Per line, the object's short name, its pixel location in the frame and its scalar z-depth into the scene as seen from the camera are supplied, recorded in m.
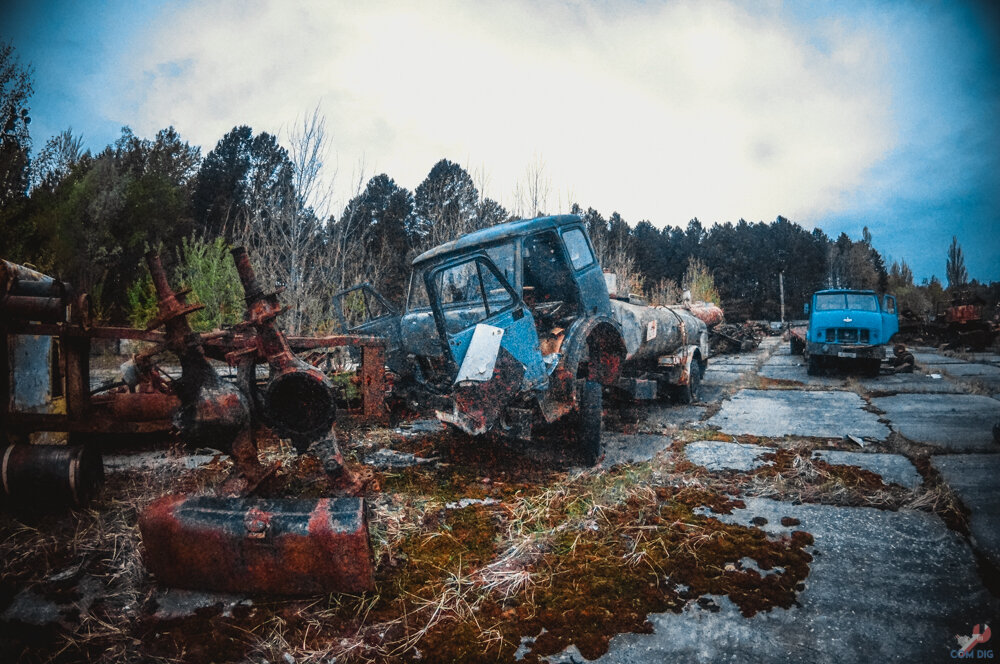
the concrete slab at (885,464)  3.63
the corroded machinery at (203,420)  2.18
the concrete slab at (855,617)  1.88
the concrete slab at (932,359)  11.59
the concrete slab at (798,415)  5.25
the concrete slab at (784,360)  12.52
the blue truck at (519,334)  3.80
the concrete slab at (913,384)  7.57
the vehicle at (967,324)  14.70
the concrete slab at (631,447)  4.48
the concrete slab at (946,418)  4.54
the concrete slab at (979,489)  2.64
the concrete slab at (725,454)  4.15
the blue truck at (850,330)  9.95
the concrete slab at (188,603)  2.16
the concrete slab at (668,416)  5.85
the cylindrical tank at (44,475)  2.92
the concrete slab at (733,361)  12.73
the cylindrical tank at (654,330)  5.62
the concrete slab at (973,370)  9.15
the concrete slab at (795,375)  9.22
